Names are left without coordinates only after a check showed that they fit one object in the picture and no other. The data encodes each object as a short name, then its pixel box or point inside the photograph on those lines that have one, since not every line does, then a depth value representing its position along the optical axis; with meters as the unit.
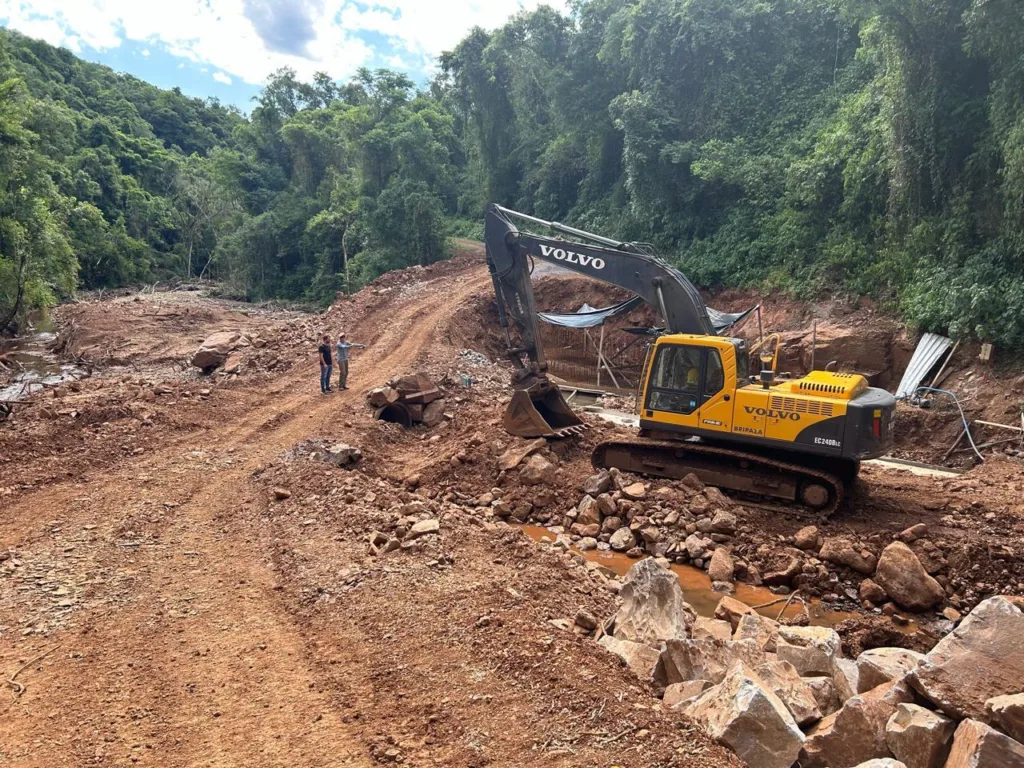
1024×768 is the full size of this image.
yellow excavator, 8.71
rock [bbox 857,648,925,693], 4.29
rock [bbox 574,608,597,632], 5.73
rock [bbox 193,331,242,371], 17.73
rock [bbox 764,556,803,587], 7.81
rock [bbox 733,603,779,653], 5.38
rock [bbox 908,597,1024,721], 3.61
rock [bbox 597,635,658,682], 4.79
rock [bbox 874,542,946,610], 7.13
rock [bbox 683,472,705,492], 9.45
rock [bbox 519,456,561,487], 10.12
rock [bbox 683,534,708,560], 8.35
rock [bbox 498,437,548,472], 10.45
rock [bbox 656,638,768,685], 4.52
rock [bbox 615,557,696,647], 5.41
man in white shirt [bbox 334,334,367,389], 14.56
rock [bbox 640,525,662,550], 8.71
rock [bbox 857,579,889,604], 7.33
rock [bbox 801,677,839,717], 4.31
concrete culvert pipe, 13.04
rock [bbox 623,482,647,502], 9.34
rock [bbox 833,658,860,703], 4.41
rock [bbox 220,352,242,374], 16.89
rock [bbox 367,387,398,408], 12.91
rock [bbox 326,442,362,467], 10.34
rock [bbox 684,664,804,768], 3.65
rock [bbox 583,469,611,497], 9.70
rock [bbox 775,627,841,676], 4.74
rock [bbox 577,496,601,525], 9.31
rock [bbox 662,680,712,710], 4.23
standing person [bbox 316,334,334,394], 14.30
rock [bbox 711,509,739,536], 8.65
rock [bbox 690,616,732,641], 5.88
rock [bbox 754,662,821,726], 4.09
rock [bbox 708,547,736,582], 7.91
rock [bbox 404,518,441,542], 7.39
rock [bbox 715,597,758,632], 6.37
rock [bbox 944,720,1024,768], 3.06
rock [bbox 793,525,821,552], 8.29
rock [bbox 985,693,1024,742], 3.32
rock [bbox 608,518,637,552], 8.76
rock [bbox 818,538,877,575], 7.73
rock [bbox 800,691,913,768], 3.65
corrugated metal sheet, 13.95
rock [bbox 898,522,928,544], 8.09
